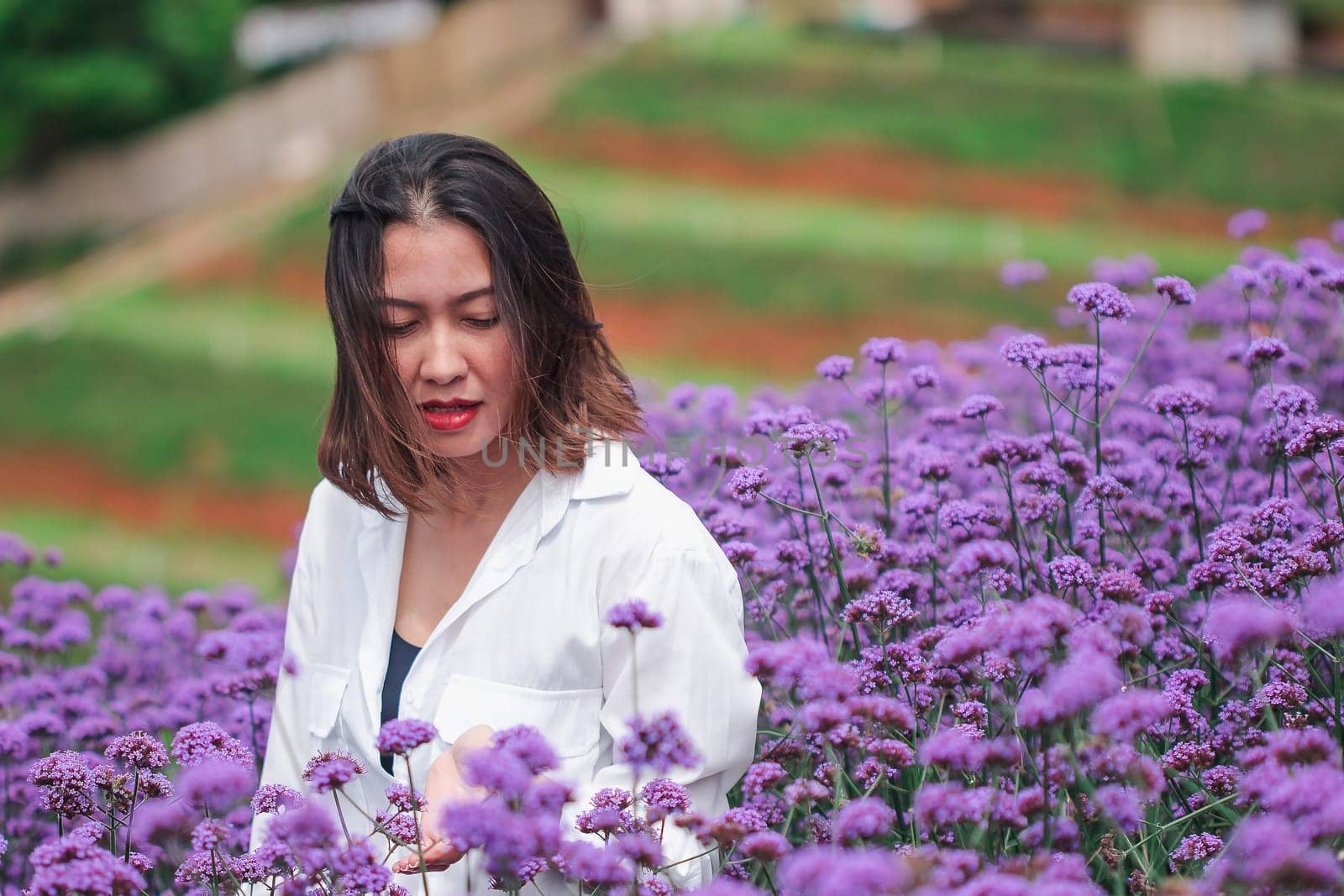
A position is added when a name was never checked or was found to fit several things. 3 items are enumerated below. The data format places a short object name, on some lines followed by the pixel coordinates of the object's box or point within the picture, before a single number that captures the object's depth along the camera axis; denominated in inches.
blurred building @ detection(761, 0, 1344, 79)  563.2
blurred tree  540.7
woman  88.4
